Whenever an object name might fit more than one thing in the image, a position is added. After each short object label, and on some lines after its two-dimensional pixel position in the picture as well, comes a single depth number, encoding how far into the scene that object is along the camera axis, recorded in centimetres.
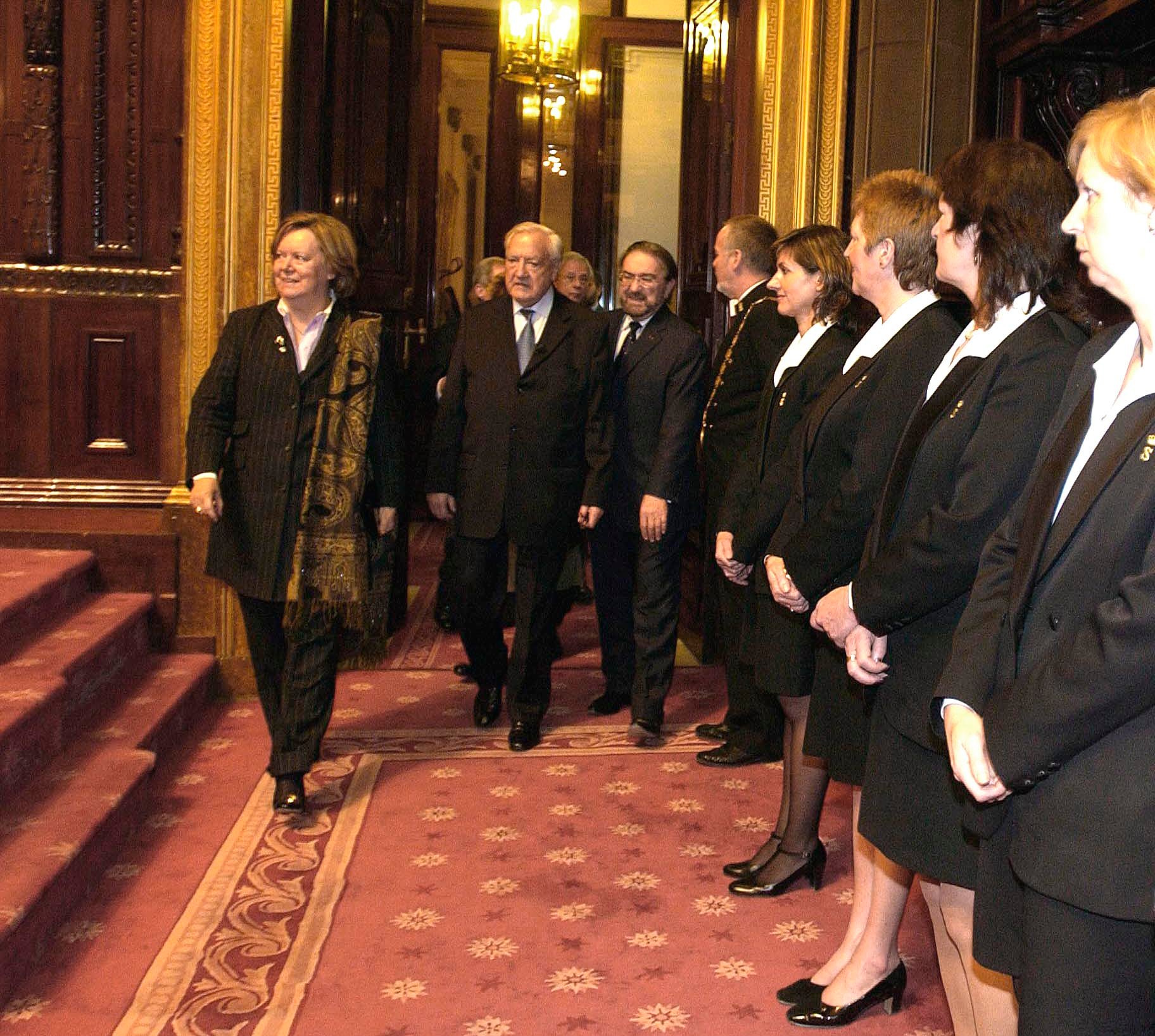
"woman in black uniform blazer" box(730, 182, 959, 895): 261
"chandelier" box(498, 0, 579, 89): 783
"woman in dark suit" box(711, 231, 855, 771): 328
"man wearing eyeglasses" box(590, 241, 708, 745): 464
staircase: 308
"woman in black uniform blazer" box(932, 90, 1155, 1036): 150
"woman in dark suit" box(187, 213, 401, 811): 392
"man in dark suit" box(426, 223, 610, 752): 453
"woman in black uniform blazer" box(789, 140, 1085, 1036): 210
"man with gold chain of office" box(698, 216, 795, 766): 438
